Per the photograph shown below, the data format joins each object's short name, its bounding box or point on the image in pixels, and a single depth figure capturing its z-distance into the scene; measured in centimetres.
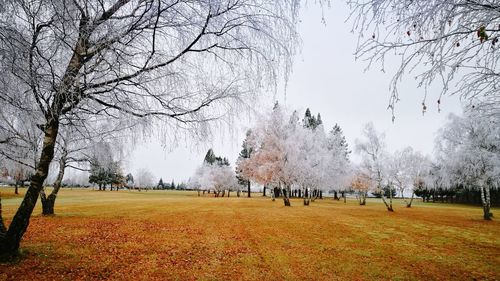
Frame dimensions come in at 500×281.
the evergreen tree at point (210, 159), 8390
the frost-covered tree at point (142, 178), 12381
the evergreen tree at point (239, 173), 6534
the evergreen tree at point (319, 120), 6731
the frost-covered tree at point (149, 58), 426
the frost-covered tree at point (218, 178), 6588
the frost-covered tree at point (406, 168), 3306
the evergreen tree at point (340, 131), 6593
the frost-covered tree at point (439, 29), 308
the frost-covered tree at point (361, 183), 3828
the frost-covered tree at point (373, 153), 3145
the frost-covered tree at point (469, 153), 2236
